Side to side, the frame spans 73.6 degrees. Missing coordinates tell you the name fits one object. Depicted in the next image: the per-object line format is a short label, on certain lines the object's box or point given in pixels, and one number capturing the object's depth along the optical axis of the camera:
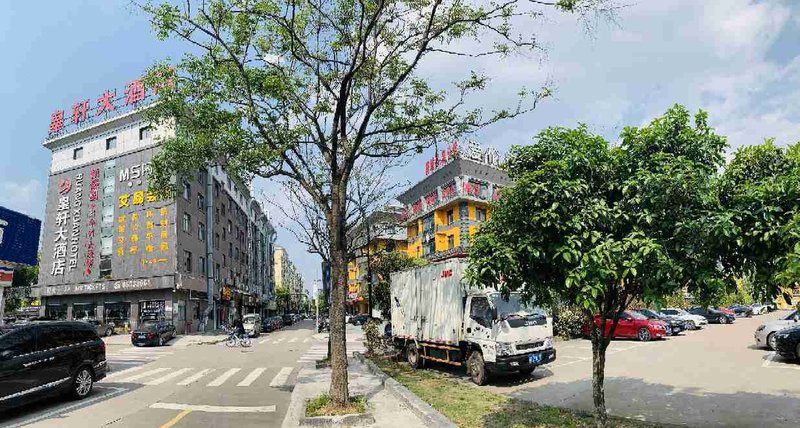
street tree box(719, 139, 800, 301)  5.64
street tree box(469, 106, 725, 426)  6.23
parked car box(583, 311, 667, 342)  25.36
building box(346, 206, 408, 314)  24.44
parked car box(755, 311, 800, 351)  19.41
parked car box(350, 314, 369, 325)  57.28
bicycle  31.66
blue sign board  17.56
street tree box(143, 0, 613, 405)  10.45
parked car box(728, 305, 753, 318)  55.17
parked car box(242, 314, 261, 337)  42.91
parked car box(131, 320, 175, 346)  32.94
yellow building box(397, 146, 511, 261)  55.31
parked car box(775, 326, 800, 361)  15.26
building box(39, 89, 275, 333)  41.84
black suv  10.65
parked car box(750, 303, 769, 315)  58.77
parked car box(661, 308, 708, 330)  33.53
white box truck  13.67
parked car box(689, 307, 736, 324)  39.66
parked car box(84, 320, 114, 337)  39.47
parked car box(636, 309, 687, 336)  28.17
